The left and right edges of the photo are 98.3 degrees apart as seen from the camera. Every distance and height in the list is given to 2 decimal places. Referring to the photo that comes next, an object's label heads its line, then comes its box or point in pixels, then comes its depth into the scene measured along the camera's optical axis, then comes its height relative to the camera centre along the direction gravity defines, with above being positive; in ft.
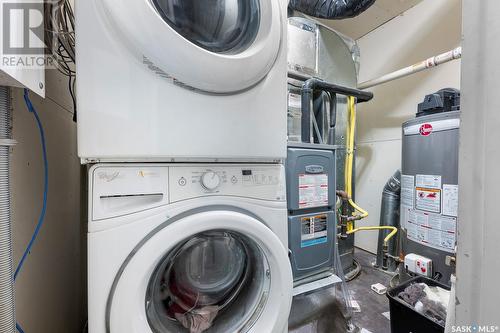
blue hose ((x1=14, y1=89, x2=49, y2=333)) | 1.91 -0.26
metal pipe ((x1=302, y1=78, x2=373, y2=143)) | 4.26 +1.45
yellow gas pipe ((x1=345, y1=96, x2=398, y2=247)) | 5.44 +0.17
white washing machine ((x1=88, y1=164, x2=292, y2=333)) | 1.72 -0.82
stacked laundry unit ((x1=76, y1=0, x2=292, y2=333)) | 1.70 +0.00
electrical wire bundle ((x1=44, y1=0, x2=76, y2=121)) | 2.24 +1.45
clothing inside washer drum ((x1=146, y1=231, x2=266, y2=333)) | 2.35 -1.35
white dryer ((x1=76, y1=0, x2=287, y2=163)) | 1.69 +0.75
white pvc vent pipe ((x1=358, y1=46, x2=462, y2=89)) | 4.68 +2.41
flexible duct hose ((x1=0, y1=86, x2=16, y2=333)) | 1.49 -0.50
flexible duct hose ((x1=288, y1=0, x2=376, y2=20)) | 4.62 +3.50
